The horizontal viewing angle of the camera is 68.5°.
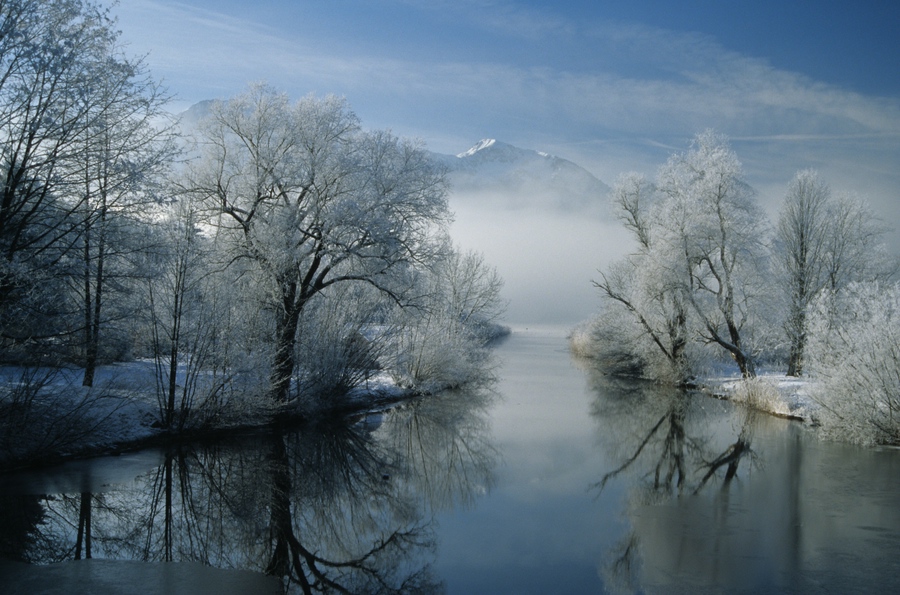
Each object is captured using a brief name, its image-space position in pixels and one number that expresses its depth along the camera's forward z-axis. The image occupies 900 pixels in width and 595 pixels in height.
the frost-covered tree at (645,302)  28.42
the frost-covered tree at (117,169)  12.98
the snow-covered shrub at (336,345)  18.62
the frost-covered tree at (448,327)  24.19
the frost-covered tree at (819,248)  30.09
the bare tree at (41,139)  11.91
